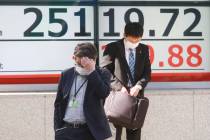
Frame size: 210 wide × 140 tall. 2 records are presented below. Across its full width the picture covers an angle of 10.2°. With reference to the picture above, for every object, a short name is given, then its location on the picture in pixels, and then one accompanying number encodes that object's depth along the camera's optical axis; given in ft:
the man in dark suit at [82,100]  33.20
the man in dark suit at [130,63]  41.99
